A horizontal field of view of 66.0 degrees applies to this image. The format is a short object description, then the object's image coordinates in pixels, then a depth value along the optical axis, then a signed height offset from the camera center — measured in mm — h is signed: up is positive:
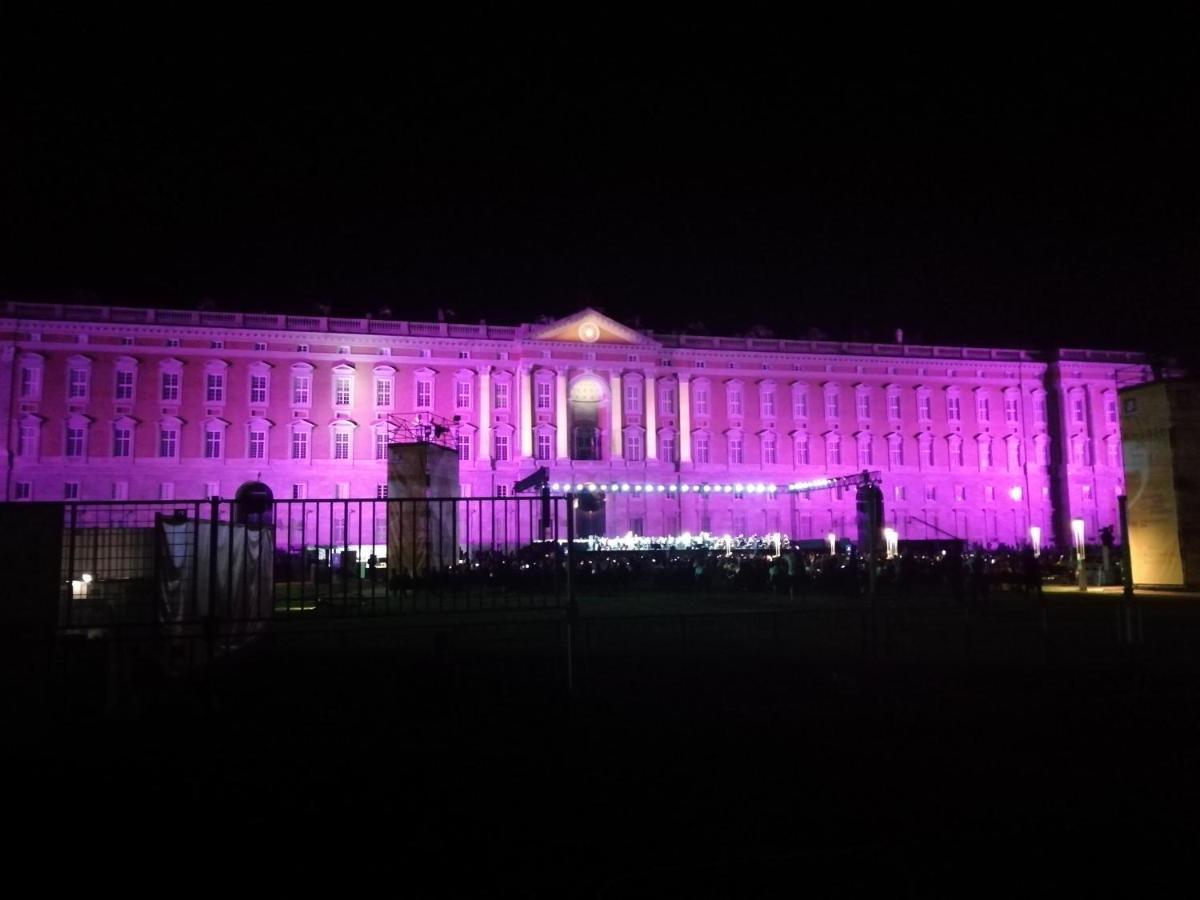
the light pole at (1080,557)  30406 -472
